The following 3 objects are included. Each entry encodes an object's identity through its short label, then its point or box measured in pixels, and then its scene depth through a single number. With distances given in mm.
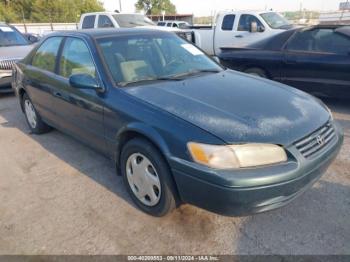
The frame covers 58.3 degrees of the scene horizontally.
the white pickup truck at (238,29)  9477
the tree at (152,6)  56281
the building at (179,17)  43375
